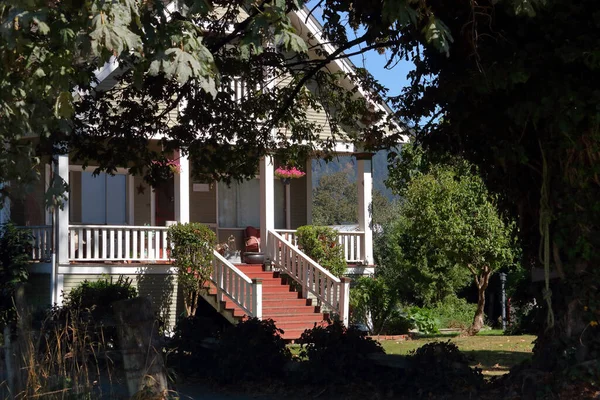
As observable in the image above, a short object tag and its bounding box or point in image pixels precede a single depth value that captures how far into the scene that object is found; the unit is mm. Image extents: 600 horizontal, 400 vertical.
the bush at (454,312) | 23156
